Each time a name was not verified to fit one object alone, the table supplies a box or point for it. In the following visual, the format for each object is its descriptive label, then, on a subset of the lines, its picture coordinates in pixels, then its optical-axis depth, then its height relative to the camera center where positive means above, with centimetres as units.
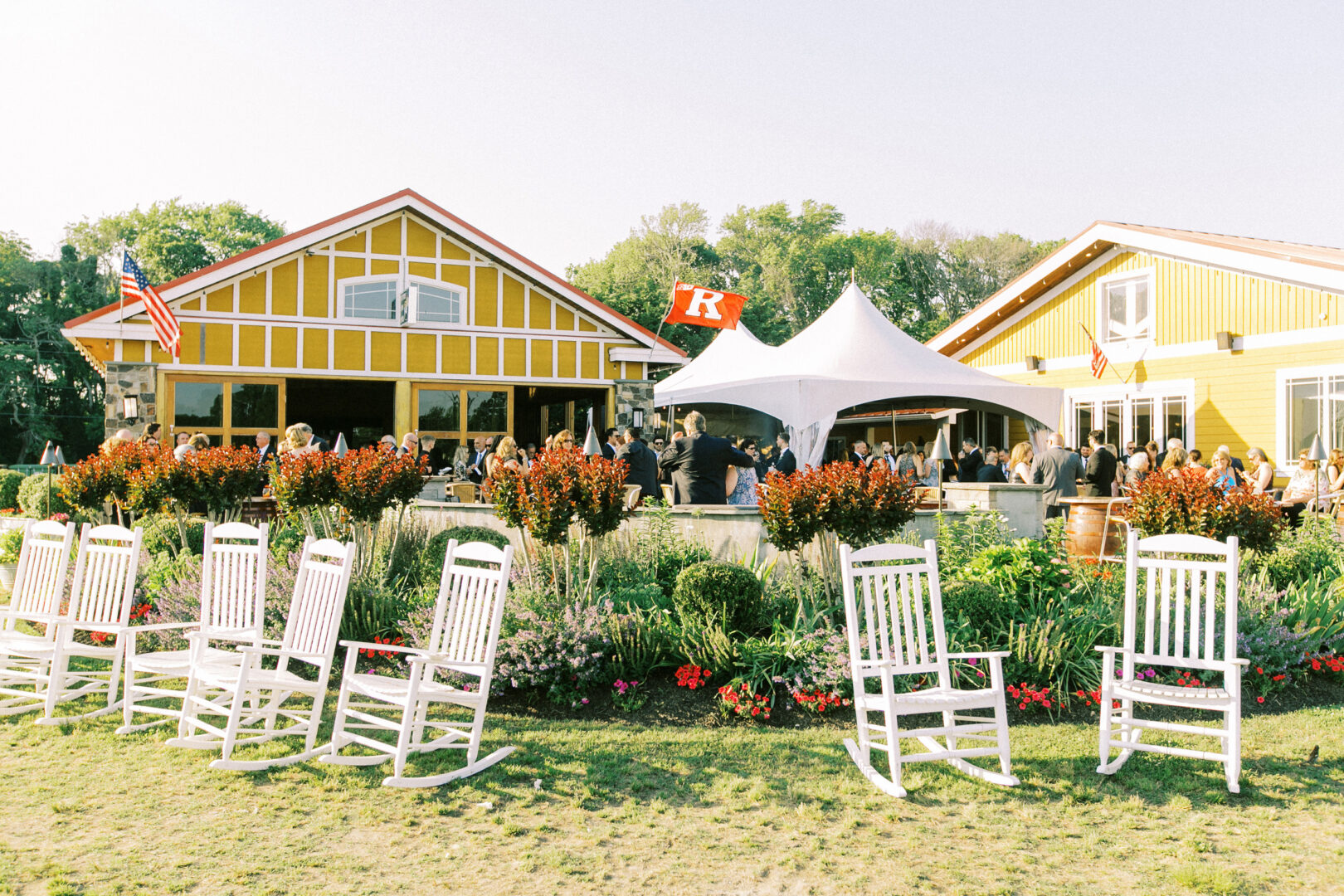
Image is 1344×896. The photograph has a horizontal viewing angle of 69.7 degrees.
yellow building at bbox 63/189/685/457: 1566 +210
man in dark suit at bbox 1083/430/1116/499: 999 -3
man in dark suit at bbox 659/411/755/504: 865 -3
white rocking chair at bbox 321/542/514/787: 466 -116
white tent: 1174 +107
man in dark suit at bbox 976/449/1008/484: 1220 -8
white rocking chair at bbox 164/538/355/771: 492 -119
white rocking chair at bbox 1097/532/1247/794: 452 -94
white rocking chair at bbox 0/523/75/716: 600 -105
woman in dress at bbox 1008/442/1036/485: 1091 +5
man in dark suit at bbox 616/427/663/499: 971 -4
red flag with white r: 1457 +238
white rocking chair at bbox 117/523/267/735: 544 -98
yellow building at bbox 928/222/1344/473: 1363 +220
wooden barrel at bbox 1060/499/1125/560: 845 -55
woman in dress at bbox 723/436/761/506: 959 -27
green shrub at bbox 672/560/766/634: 607 -86
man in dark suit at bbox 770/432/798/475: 1159 +2
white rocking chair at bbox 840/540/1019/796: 452 -110
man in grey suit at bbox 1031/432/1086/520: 984 -4
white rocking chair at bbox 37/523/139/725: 582 -101
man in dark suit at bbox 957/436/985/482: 1383 +1
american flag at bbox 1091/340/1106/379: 1667 +185
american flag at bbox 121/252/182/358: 1429 +226
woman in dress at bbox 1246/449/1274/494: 1023 +2
